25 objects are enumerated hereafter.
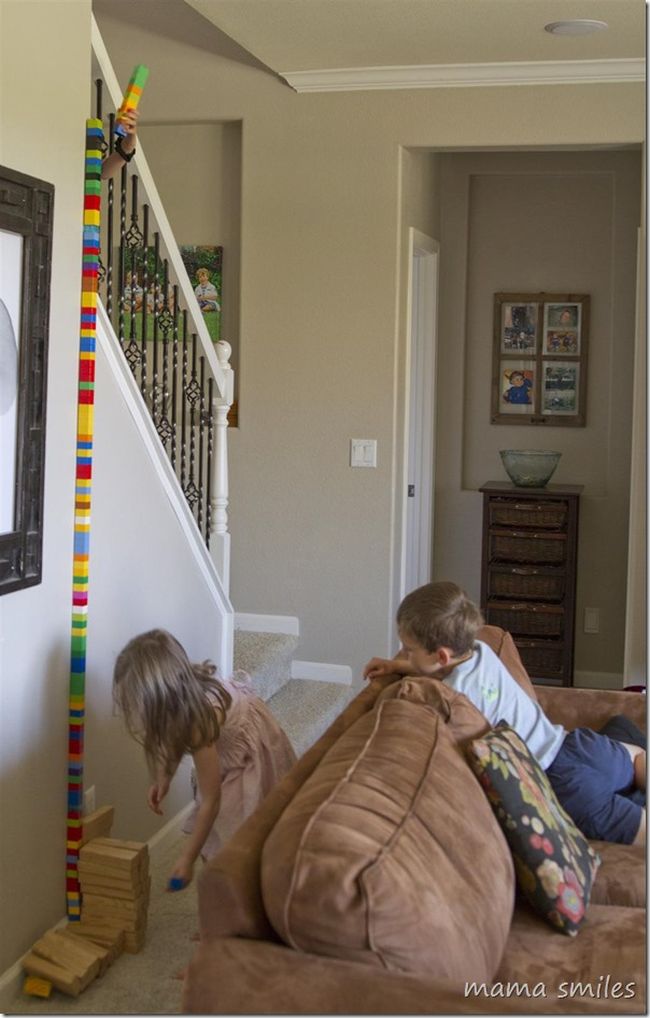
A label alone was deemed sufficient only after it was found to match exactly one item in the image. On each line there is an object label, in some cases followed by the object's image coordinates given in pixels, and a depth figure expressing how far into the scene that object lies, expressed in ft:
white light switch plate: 17.19
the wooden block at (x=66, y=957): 9.12
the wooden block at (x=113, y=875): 9.61
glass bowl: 19.70
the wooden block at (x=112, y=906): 9.69
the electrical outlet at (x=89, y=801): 10.30
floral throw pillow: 7.25
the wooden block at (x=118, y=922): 9.72
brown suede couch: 5.09
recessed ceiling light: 14.08
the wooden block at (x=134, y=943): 9.77
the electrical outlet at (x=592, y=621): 20.43
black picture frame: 8.48
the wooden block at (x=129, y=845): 9.74
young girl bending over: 8.77
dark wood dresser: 19.22
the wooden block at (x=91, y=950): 9.34
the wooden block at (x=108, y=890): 9.64
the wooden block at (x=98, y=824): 9.91
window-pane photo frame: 20.68
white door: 20.10
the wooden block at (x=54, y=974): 9.00
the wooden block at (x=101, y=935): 9.63
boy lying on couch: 9.18
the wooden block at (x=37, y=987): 9.03
